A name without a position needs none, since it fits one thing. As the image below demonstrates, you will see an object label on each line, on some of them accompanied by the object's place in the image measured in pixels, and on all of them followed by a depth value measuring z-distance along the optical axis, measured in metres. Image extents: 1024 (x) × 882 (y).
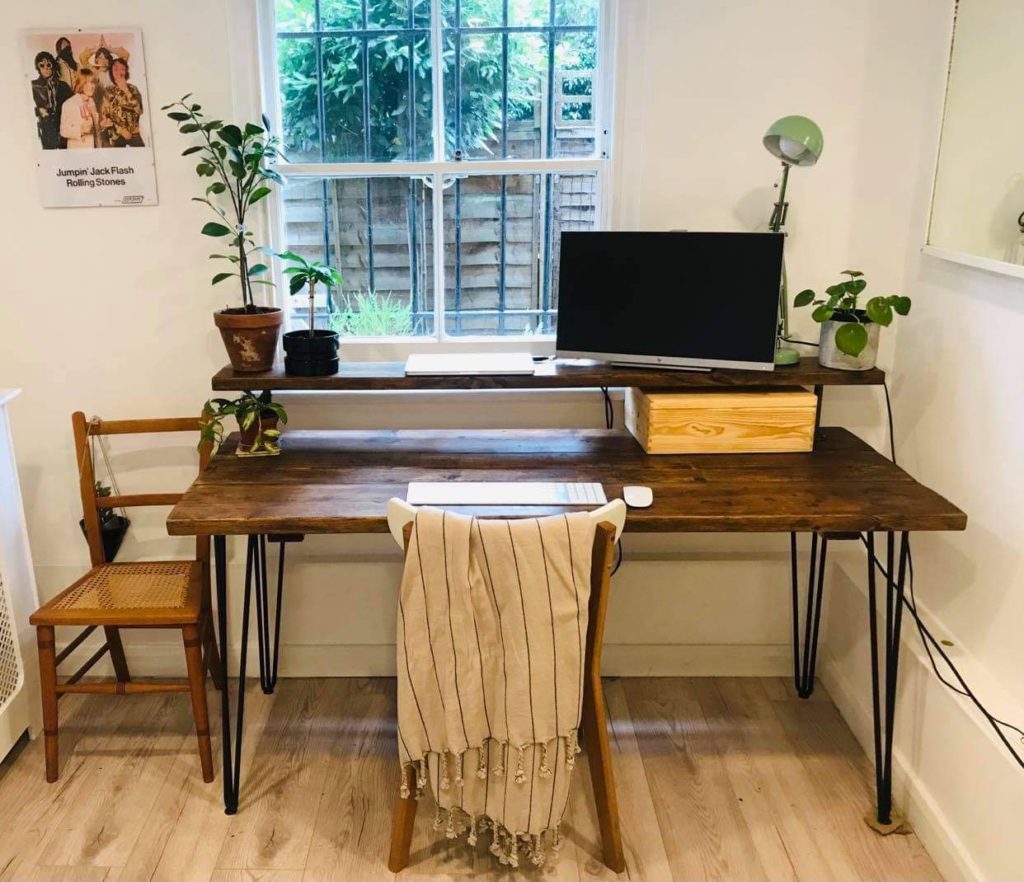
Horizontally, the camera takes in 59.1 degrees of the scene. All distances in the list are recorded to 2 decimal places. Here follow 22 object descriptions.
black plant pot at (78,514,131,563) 2.45
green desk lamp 1.98
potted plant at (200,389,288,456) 2.13
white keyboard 1.85
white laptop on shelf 2.16
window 2.30
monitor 2.08
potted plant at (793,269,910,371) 2.04
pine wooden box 2.11
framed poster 2.19
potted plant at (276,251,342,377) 2.12
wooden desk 1.78
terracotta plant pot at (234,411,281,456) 2.15
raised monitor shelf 2.12
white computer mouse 1.82
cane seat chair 2.11
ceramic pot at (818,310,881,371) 2.11
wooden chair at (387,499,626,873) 1.62
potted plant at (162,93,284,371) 2.12
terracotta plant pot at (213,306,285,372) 2.12
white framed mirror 1.81
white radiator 2.19
